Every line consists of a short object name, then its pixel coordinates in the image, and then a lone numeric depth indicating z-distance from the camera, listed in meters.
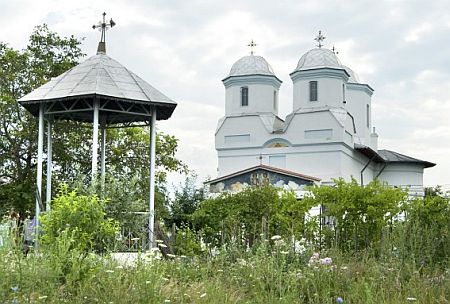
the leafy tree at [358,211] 12.14
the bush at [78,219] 7.83
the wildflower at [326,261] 7.96
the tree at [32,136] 20.67
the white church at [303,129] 38.22
